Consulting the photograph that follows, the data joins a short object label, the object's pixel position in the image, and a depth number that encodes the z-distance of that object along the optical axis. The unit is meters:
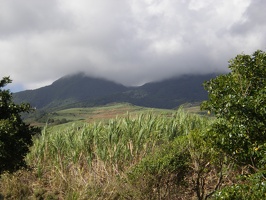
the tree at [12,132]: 10.52
